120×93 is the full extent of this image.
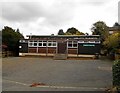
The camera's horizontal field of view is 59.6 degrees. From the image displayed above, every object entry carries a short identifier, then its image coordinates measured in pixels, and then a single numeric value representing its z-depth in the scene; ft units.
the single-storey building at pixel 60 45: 56.42
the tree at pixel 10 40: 60.96
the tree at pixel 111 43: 45.55
